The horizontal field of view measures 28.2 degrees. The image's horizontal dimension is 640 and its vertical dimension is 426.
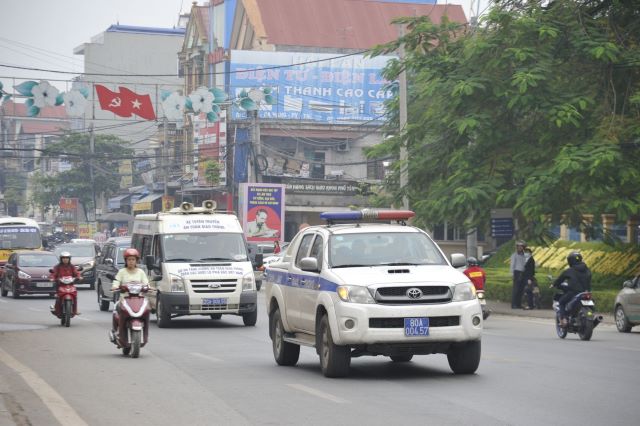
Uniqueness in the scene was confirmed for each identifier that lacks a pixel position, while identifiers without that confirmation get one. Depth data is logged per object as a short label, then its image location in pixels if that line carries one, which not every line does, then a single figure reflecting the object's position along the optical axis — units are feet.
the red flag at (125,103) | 163.53
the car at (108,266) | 106.63
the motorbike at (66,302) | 86.69
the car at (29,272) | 132.67
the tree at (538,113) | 105.29
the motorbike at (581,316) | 74.74
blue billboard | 260.01
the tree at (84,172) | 334.24
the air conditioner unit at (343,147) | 265.75
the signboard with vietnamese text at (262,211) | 199.31
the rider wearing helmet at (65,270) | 85.51
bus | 161.61
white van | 84.99
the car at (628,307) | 84.53
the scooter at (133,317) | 60.95
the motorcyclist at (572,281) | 75.82
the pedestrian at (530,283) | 115.14
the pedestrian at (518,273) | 116.06
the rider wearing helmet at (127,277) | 62.18
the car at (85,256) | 153.28
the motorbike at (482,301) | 84.55
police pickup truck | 46.96
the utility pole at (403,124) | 128.47
